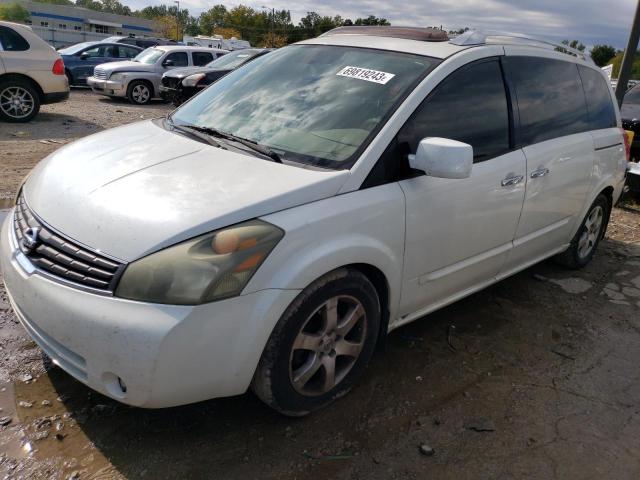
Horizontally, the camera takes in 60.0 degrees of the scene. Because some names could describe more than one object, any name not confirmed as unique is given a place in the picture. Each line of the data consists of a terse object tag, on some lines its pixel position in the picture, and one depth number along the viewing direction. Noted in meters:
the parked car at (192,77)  12.48
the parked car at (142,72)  14.25
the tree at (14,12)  62.12
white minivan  2.15
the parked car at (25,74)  9.53
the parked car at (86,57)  16.61
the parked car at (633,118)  8.18
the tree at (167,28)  78.25
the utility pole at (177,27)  75.22
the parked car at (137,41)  24.88
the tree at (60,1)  98.69
